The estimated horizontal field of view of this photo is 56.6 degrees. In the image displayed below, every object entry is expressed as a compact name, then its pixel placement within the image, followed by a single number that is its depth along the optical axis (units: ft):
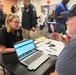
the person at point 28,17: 5.89
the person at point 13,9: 7.39
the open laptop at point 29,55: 2.63
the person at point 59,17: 5.41
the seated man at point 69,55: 1.47
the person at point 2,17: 6.30
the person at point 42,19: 13.65
